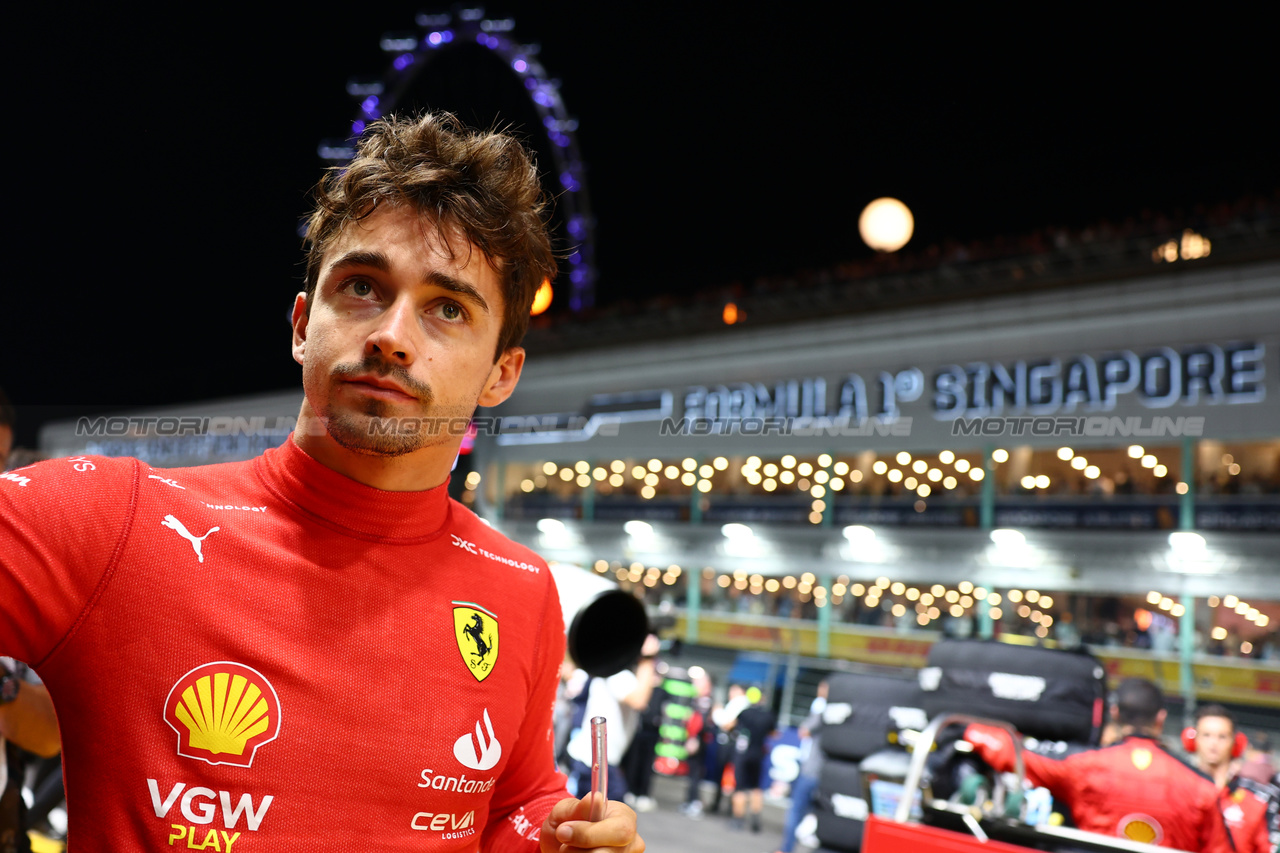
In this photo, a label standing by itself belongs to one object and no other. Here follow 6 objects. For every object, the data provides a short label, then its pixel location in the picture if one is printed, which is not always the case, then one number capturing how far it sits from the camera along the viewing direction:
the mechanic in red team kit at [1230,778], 5.23
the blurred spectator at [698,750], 10.20
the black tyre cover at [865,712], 6.28
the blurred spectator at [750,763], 9.60
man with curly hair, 1.11
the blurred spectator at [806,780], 7.52
